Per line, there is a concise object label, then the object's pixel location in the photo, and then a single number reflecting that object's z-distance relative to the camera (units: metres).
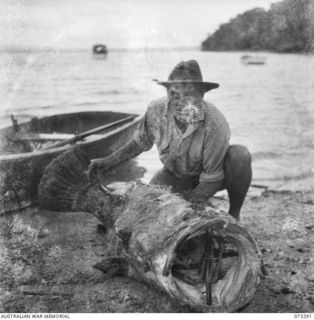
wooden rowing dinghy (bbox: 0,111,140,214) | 4.50
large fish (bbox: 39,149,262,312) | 2.61
